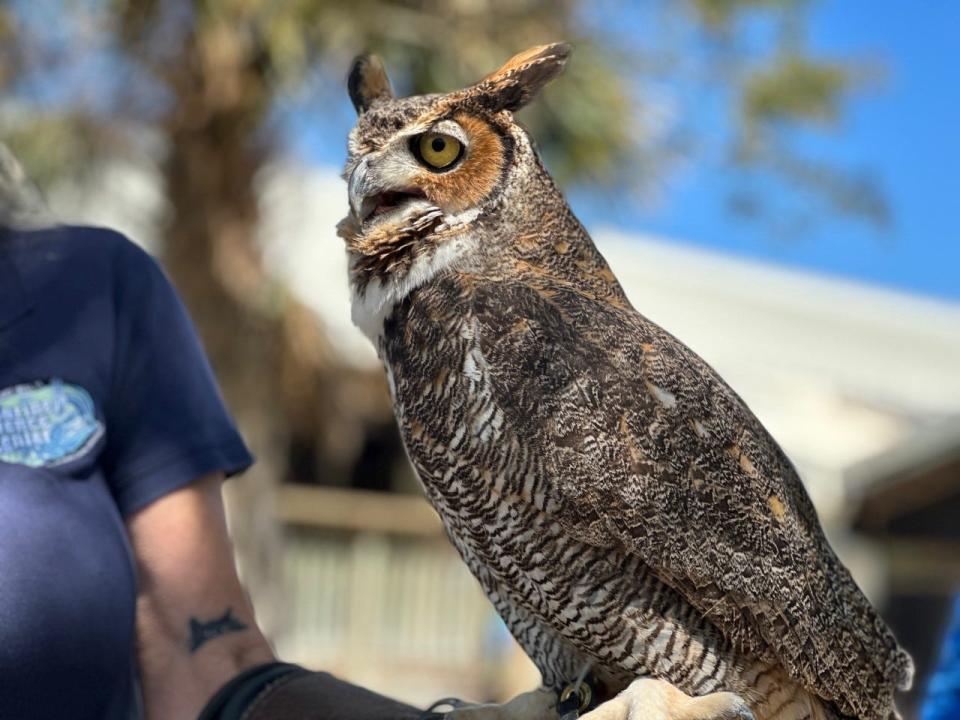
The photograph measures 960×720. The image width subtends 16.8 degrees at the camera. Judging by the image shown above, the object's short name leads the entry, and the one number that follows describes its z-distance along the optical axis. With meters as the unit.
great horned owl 1.62
